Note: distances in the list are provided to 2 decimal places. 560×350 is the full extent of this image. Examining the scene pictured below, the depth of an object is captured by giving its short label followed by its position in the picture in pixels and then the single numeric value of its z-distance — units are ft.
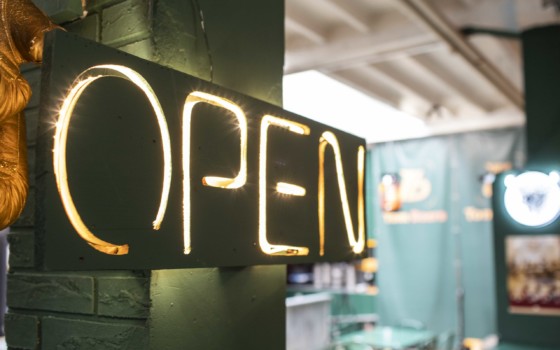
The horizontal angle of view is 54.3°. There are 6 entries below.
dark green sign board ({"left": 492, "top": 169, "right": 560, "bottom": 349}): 14.85
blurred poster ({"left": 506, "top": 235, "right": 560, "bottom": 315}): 15.35
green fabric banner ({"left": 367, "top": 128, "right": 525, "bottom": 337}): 24.61
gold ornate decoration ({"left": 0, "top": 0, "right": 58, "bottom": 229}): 3.73
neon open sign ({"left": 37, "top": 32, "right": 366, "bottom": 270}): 3.20
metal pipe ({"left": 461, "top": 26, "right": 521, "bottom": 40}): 14.92
